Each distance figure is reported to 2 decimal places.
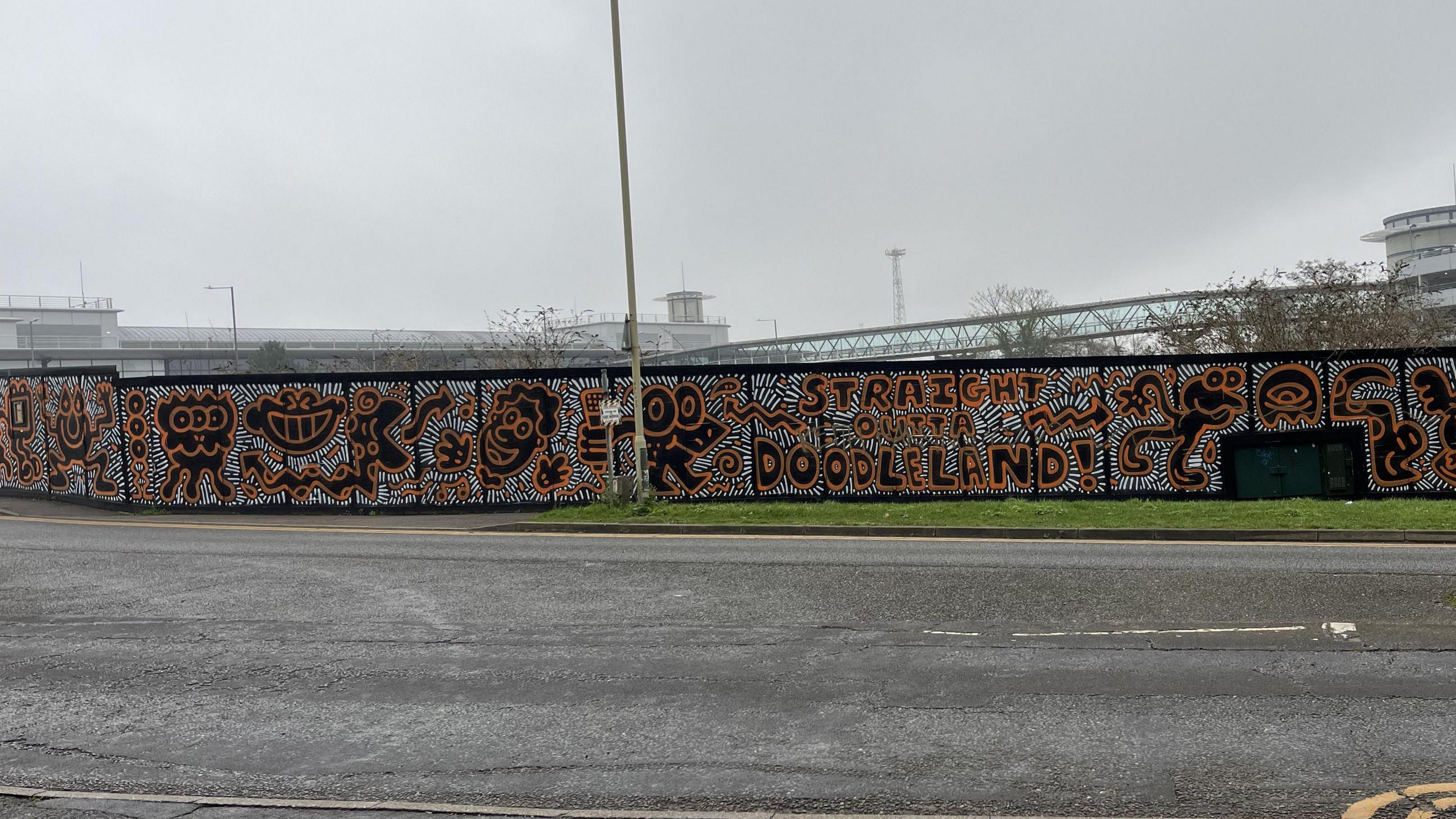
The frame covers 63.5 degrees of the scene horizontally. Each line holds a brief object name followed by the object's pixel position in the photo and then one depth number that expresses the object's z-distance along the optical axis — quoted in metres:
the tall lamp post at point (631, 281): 18.11
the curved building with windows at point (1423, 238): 75.44
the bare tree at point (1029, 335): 50.50
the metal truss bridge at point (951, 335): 54.44
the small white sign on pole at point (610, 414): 18.08
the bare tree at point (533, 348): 35.97
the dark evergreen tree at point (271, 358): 65.12
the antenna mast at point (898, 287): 118.75
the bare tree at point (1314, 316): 23.44
